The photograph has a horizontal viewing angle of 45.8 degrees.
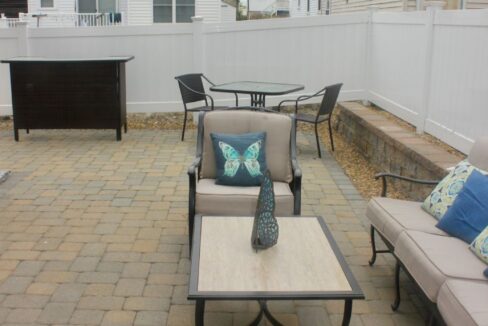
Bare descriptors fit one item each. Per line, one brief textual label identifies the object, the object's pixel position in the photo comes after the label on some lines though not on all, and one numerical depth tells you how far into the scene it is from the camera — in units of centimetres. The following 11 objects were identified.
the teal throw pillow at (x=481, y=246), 282
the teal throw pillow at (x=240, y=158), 408
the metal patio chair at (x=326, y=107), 679
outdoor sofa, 243
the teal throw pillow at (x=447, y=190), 341
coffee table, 251
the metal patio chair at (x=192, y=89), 756
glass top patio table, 709
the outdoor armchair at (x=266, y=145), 418
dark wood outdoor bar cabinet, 741
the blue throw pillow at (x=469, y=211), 306
